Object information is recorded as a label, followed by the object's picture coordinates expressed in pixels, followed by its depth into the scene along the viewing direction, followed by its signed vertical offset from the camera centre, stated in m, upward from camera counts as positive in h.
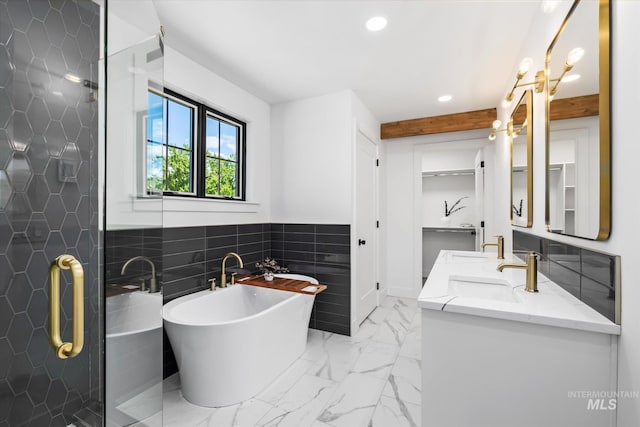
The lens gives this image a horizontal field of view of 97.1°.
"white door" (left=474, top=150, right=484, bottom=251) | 3.69 +0.27
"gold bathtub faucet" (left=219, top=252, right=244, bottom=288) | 2.47 -0.56
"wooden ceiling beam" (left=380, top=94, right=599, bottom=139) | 3.48 +1.18
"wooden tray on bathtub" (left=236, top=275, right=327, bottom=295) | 2.46 -0.65
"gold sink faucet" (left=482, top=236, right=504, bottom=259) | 2.23 -0.26
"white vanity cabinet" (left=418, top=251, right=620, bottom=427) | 0.92 -0.52
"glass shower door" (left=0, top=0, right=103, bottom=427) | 1.31 +0.07
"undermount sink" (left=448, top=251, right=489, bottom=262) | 2.20 -0.35
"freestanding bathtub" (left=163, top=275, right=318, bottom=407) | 1.76 -0.90
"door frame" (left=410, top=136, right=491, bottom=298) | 4.05 -0.10
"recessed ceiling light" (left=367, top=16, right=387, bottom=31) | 1.83 +1.27
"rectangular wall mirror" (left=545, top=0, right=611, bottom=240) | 0.98 +0.38
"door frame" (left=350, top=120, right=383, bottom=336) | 2.88 -0.26
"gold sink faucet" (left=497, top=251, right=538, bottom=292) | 1.31 -0.28
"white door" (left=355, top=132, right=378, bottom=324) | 3.12 -0.16
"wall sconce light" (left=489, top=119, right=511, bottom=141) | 2.42 +0.76
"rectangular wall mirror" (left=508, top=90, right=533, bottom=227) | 1.90 +0.40
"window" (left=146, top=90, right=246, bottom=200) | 2.32 +0.57
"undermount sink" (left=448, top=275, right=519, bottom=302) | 1.54 -0.41
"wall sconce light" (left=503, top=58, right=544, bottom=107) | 1.63 +0.82
